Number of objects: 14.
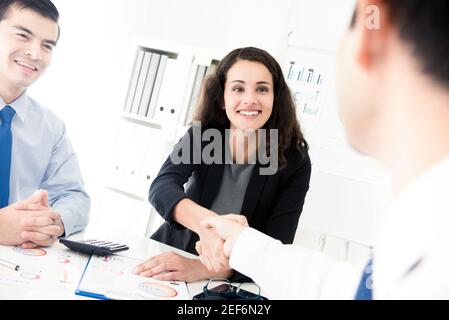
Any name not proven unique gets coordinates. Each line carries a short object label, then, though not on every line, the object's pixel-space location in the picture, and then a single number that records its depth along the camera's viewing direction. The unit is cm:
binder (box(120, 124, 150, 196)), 276
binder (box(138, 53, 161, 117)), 275
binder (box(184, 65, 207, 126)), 264
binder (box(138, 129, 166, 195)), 270
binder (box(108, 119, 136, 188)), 281
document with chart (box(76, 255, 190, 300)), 85
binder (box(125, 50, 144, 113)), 278
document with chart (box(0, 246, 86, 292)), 84
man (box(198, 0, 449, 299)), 36
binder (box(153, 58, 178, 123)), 270
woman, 157
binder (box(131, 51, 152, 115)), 277
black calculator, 107
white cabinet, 267
